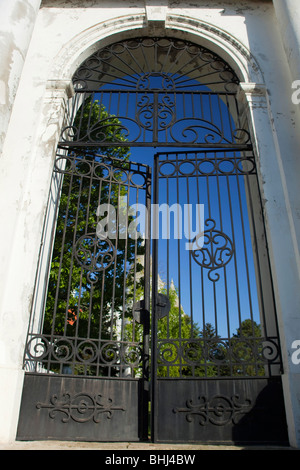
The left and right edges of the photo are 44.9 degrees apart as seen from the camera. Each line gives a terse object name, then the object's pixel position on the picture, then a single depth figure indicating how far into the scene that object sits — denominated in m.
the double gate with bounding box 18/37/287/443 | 3.68
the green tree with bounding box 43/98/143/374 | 8.05
